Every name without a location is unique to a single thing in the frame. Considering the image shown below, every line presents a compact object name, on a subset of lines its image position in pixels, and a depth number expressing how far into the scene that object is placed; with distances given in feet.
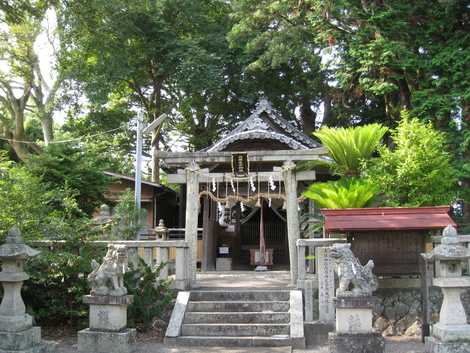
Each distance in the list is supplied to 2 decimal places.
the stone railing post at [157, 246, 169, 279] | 37.30
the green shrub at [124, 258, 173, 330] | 32.53
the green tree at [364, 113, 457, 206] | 37.11
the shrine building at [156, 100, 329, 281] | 39.91
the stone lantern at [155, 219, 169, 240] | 57.06
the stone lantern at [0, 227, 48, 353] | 24.54
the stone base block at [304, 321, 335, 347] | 31.53
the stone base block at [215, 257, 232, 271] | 56.49
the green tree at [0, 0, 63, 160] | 70.28
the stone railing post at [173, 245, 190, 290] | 36.76
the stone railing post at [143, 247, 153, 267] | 37.17
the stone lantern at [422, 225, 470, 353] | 24.08
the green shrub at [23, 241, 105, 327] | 31.12
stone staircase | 30.40
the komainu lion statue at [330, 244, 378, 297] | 26.53
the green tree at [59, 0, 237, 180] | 70.38
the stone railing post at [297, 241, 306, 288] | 35.58
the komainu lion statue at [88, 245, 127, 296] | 27.71
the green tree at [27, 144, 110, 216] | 48.80
